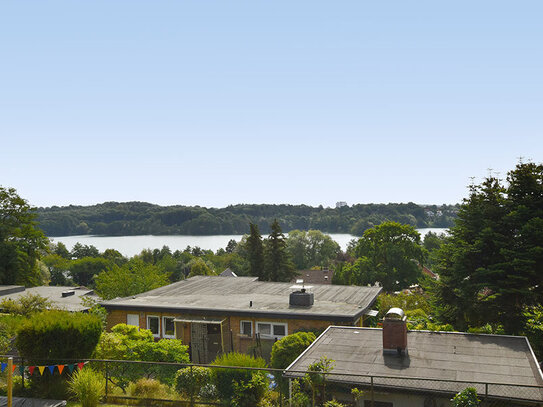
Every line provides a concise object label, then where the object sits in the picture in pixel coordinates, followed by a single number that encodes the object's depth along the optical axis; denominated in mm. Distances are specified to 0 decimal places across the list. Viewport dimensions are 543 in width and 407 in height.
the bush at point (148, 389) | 15695
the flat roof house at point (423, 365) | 12680
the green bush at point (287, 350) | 18875
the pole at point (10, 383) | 11805
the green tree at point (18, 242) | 53062
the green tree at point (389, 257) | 60281
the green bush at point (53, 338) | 15500
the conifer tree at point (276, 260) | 63312
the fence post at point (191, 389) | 14820
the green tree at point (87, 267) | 105562
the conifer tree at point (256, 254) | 63906
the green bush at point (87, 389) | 14562
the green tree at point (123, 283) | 41781
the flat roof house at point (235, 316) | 23797
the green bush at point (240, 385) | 14500
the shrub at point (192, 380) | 15227
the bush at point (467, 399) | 11602
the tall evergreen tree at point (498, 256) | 22422
